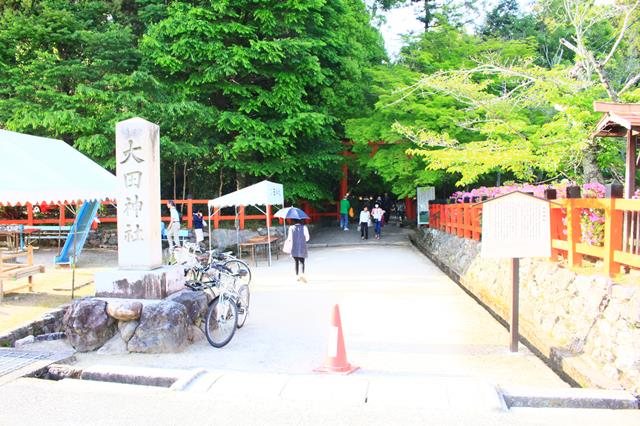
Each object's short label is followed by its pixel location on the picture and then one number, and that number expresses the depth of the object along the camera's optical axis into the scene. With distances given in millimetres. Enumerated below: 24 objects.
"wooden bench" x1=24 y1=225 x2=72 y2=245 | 16922
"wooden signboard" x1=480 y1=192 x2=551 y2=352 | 6465
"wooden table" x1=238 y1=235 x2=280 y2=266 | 16517
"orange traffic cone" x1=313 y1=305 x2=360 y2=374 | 5836
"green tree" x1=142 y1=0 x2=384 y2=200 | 18594
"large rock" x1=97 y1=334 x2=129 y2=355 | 7000
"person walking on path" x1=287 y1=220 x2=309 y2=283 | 12406
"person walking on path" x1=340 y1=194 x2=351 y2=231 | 25656
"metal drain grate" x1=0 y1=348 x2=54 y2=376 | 5922
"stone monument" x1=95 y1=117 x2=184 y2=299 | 7504
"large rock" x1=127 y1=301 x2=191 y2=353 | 6941
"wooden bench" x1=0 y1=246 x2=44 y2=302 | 9398
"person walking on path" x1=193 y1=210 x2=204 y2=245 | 18141
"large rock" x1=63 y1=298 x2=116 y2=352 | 7062
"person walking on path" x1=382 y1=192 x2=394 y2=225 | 31194
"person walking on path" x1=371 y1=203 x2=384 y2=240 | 22734
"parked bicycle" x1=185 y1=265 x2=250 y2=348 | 7309
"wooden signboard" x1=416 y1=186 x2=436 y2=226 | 22375
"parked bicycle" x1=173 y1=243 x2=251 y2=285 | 9641
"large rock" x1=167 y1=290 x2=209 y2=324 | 7504
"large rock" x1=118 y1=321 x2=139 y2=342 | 7109
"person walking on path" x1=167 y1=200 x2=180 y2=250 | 16906
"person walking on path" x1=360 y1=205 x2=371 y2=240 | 22219
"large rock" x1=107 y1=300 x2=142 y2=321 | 7051
